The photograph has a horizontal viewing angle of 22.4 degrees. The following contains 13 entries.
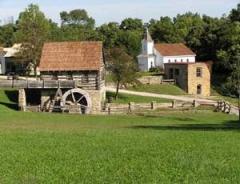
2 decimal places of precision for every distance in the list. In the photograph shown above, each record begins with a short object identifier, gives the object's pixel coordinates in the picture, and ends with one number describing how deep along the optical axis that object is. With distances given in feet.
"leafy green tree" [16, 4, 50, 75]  257.75
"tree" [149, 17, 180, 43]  414.10
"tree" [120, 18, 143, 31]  488.85
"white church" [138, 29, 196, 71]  347.56
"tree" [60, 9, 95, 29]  550.36
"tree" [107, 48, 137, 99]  226.38
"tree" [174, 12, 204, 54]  358.23
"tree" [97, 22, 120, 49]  391.36
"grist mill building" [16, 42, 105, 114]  188.85
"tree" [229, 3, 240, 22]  336.29
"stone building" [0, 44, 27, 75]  290.48
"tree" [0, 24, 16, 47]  415.85
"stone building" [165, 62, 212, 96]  276.00
